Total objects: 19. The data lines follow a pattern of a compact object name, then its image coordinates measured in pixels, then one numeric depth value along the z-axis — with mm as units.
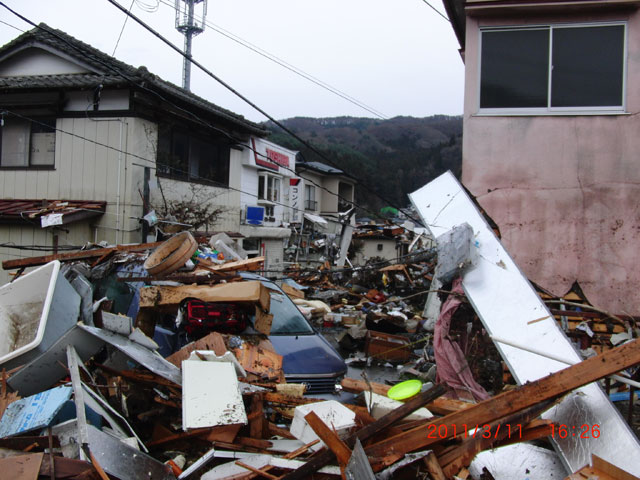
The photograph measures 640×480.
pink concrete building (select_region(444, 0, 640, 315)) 6254
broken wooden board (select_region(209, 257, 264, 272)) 7258
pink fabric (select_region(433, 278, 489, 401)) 5203
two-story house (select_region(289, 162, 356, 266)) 25578
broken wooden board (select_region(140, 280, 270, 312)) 5645
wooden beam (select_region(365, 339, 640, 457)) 3203
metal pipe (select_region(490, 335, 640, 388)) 3604
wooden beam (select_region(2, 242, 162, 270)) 7535
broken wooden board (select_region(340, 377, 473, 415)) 4133
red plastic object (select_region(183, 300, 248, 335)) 5539
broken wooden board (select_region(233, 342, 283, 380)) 5105
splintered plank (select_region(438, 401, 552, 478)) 3240
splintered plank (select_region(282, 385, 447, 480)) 3311
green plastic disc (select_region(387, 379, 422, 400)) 4099
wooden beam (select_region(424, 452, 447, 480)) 3246
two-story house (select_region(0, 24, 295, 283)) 12711
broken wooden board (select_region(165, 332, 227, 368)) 5031
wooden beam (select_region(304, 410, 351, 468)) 3275
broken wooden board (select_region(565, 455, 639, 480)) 3043
